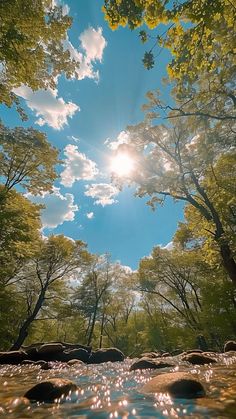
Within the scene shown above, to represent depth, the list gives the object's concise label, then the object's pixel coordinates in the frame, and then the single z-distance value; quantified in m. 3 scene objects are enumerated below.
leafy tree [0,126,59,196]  17.16
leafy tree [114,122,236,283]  15.39
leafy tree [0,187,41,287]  14.10
